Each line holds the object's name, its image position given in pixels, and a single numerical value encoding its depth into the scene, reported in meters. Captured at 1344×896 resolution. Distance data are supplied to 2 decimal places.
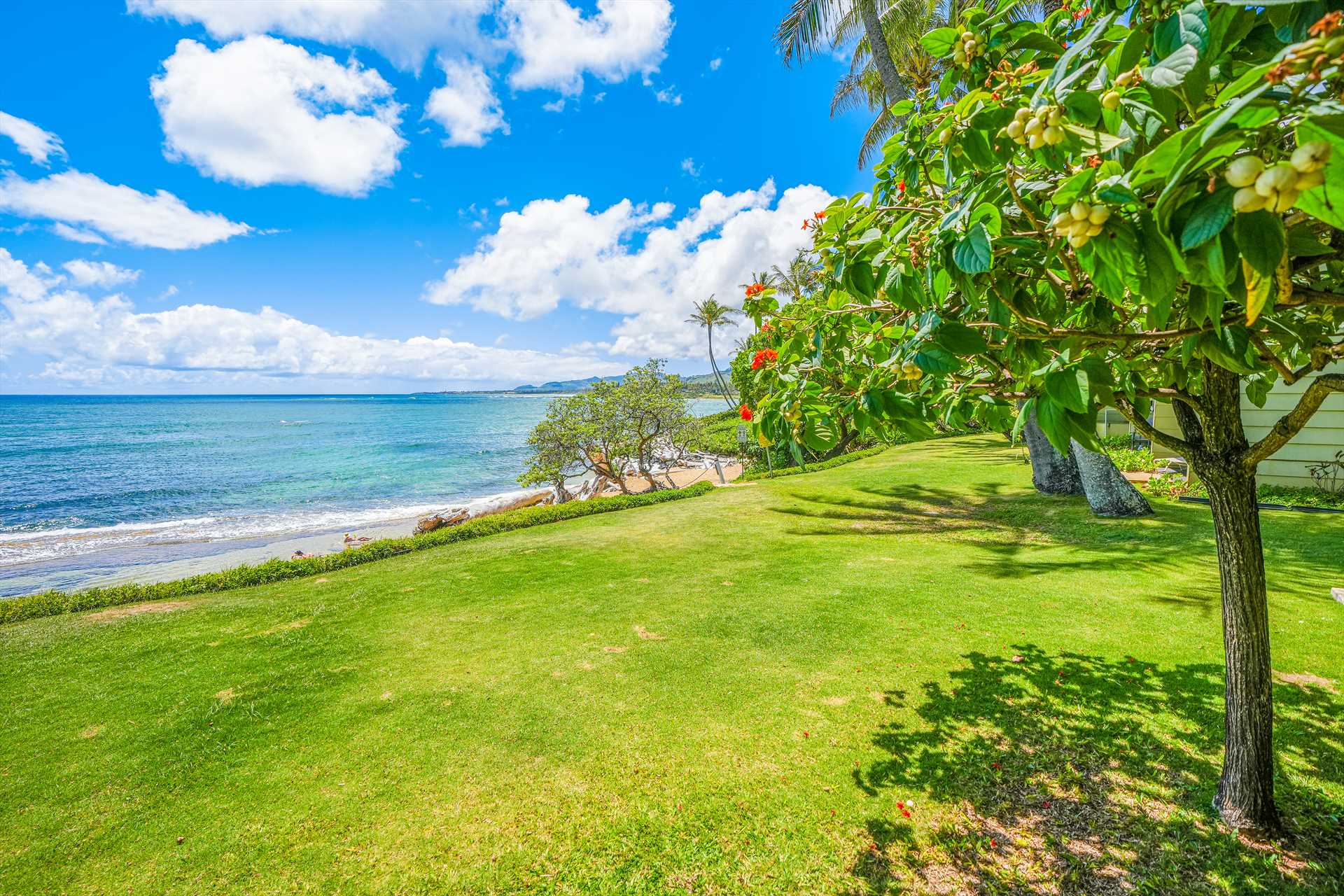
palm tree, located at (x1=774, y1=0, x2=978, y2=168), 11.62
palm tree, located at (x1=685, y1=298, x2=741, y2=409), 39.16
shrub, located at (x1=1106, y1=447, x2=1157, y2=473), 12.77
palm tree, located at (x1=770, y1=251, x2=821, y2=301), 27.20
